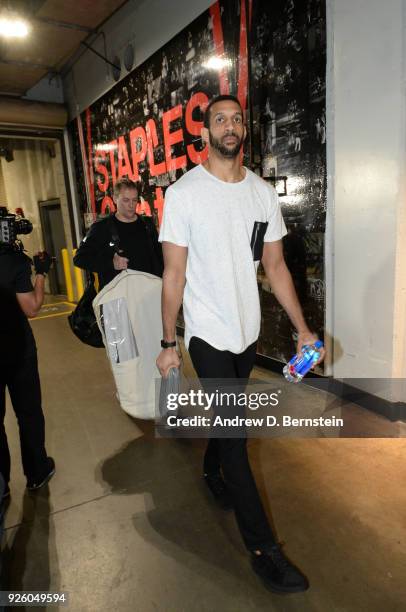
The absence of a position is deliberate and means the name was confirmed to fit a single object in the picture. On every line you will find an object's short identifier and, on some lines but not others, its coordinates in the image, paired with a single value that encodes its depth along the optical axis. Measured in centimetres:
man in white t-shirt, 159
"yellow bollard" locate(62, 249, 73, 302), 837
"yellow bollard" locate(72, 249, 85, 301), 792
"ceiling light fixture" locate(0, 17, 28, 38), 486
